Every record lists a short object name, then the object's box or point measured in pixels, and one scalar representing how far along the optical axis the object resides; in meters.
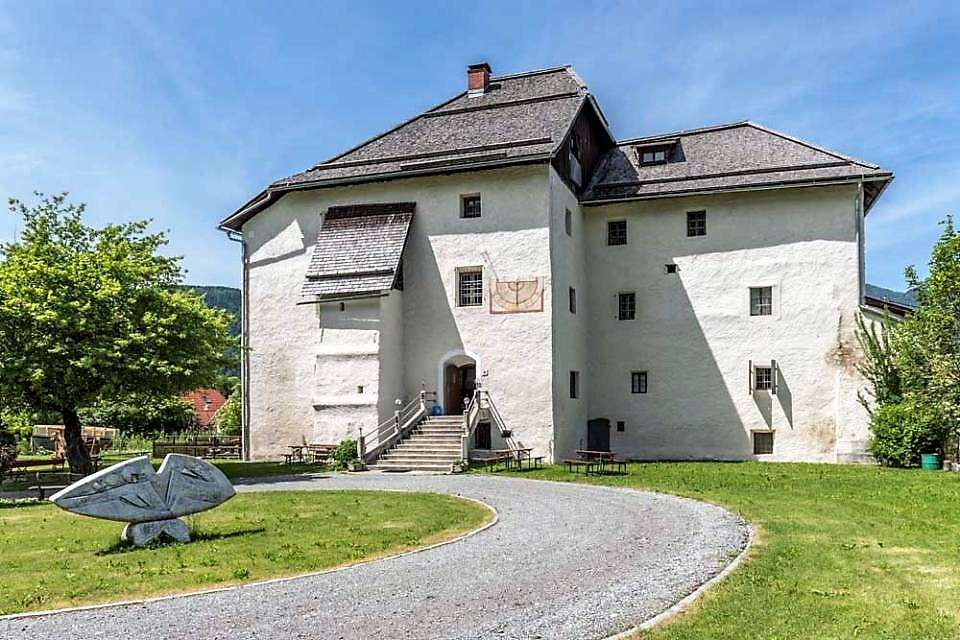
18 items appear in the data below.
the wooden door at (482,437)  27.88
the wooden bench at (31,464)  24.48
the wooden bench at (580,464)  22.91
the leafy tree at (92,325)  21.28
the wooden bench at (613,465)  23.18
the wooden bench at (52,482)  20.00
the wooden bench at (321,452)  27.88
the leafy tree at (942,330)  21.81
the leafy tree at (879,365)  26.78
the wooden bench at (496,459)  25.42
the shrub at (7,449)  20.05
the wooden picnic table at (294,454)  28.89
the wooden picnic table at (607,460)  23.16
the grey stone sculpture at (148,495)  12.09
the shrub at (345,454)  25.86
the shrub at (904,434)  24.47
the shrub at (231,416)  51.59
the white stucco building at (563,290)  27.83
